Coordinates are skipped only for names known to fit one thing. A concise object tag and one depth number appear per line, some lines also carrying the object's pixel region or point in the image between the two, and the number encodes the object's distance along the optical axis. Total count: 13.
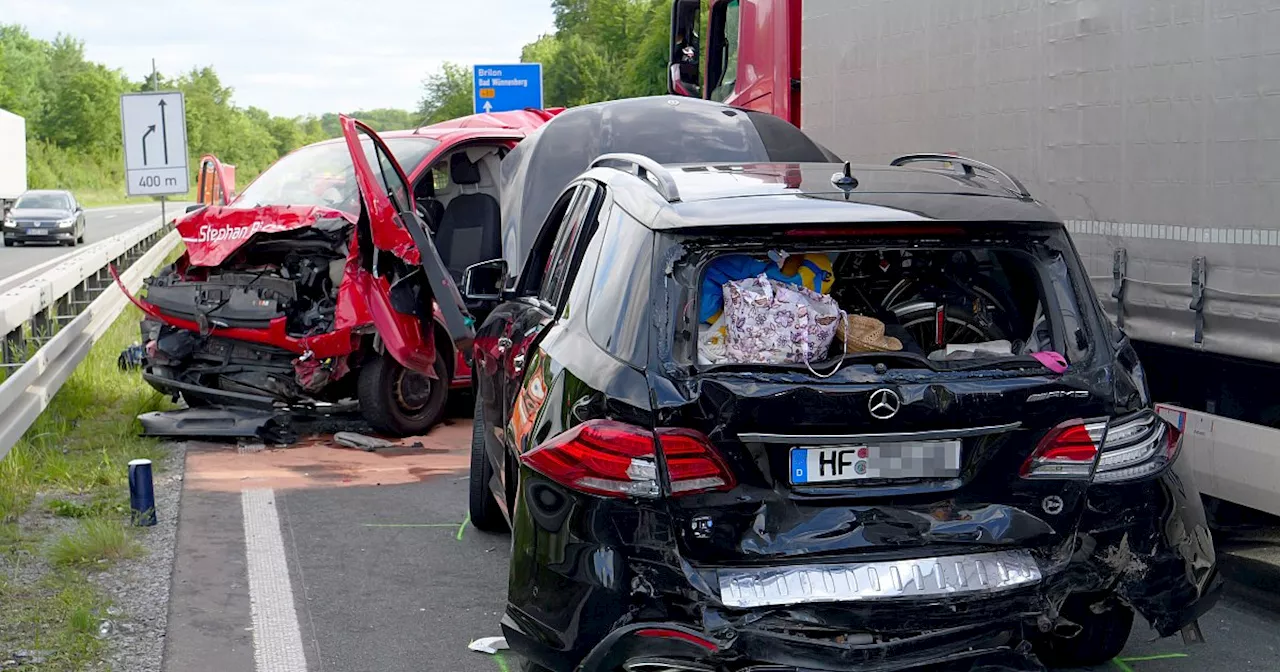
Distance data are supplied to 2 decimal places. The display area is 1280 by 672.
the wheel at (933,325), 4.48
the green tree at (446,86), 87.50
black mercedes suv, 3.64
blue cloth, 4.14
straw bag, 4.11
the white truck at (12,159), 47.75
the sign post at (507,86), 25.83
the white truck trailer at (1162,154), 5.10
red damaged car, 8.81
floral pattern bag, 3.99
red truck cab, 10.41
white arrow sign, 21.00
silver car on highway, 37.81
